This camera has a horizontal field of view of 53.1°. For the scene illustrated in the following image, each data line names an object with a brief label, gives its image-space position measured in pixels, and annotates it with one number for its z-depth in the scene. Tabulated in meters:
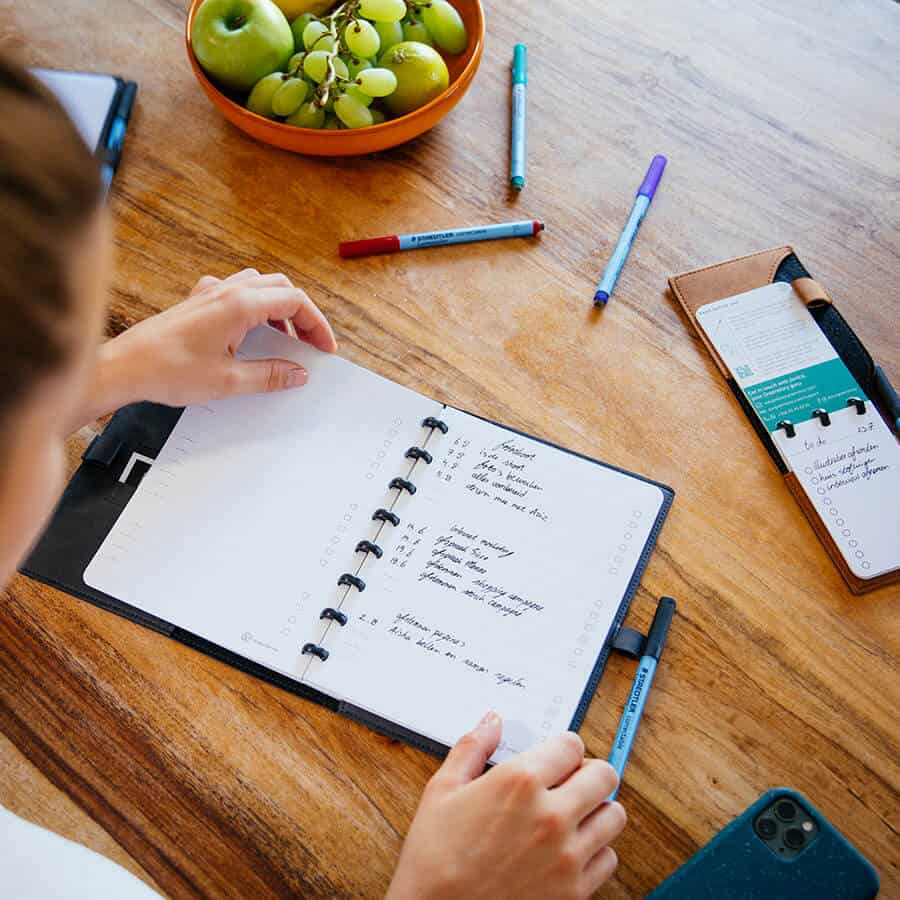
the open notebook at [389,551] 0.76
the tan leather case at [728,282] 0.91
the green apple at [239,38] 0.91
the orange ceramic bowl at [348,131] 0.93
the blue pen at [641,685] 0.74
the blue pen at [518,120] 0.98
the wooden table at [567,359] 0.74
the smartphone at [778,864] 0.68
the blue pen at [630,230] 0.92
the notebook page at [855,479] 0.80
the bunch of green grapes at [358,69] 0.91
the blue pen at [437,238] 0.94
